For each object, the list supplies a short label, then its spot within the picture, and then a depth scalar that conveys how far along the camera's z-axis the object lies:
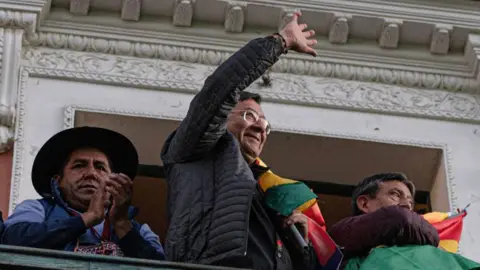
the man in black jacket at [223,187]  9.02
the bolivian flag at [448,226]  10.27
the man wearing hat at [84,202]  9.30
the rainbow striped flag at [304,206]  9.47
